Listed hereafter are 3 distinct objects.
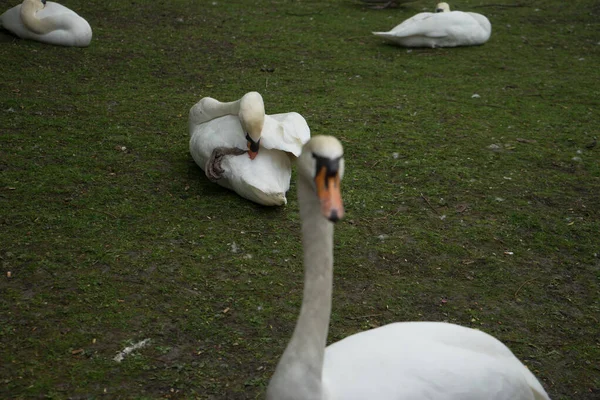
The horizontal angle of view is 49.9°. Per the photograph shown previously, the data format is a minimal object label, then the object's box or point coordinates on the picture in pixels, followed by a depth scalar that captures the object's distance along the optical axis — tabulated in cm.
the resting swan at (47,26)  637
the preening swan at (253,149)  378
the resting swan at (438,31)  721
